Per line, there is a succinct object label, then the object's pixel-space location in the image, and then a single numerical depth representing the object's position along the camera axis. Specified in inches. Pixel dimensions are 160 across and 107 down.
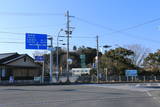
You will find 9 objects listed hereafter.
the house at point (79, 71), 3075.8
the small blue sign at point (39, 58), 1733.0
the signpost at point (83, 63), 3275.1
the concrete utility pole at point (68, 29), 1887.2
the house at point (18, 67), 1872.5
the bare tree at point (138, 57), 2909.5
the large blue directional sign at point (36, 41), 1541.6
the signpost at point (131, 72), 2245.6
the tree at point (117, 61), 2299.5
